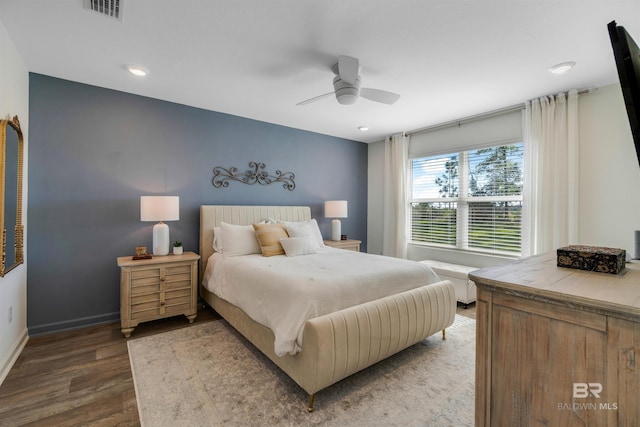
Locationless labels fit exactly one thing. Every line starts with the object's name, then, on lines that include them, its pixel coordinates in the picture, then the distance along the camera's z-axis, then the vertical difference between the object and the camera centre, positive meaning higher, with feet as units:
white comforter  6.42 -1.93
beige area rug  5.77 -4.13
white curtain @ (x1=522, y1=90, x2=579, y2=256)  10.28 +1.54
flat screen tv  2.90 +1.49
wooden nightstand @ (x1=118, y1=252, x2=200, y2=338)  9.22 -2.63
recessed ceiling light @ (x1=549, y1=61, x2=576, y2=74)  8.35 +4.37
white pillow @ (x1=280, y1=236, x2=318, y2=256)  10.86 -1.29
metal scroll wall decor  12.83 +1.72
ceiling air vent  5.95 +4.36
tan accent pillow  10.93 -0.99
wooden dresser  2.64 -1.41
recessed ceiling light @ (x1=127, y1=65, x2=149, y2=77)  8.71 +4.40
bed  5.93 -2.98
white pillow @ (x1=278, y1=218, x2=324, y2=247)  12.49 -0.72
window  12.32 +0.66
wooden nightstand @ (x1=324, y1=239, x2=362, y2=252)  15.12 -1.69
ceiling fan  7.78 +3.74
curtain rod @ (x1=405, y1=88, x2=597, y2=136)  11.75 +4.43
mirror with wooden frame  6.81 +0.46
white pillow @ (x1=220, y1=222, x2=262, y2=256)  11.05 -1.13
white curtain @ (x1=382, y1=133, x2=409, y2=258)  16.20 +1.00
